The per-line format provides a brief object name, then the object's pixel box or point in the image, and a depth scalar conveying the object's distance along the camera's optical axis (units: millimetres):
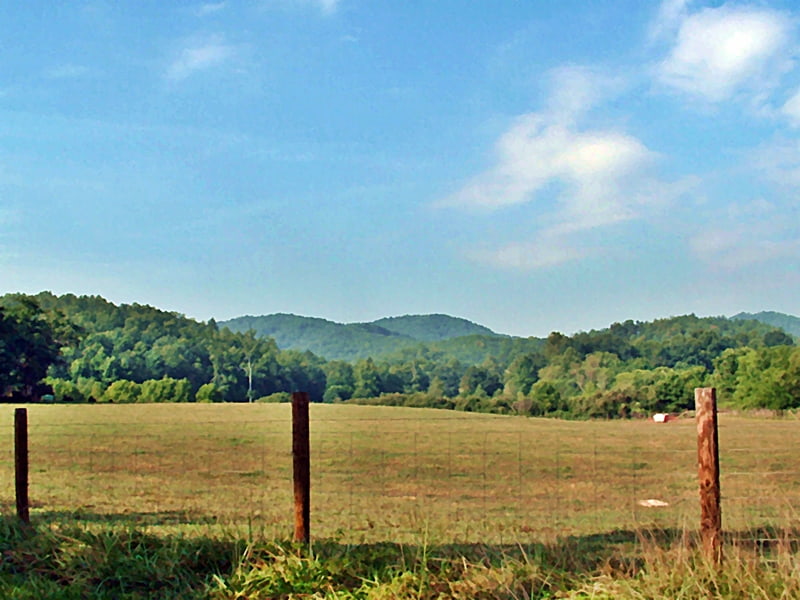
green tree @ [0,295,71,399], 48250
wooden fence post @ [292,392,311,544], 6543
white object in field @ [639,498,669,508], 15528
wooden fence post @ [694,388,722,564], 5586
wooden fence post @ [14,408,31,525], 8289
